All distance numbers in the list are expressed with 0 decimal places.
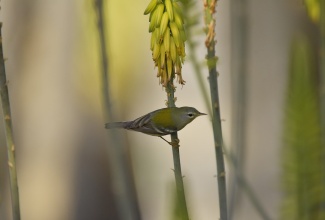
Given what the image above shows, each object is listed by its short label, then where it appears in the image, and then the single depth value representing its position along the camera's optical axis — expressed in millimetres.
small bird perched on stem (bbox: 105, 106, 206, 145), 6617
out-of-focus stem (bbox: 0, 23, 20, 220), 6368
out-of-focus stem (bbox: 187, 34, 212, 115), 6339
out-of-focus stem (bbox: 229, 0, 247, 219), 6535
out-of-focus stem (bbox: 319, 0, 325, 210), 6209
